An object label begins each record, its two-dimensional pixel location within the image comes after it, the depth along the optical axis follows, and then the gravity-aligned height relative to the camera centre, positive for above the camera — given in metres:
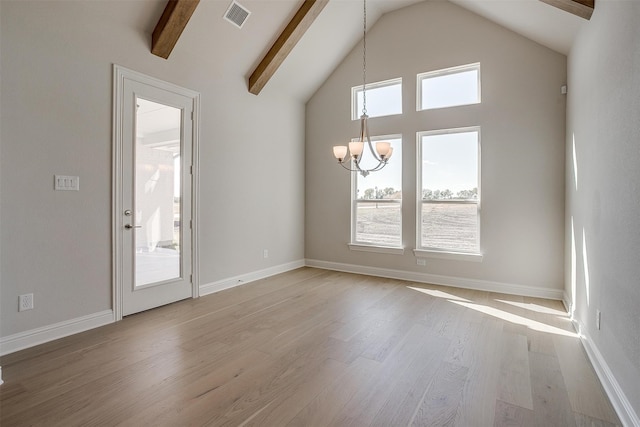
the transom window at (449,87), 4.59 +1.88
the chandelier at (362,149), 3.41 +0.69
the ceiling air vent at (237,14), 3.72 +2.36
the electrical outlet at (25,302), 2.65 -0.76
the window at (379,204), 5.20 +0.15
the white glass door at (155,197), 3.38 +0.17
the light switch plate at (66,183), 2.85 +0.26
